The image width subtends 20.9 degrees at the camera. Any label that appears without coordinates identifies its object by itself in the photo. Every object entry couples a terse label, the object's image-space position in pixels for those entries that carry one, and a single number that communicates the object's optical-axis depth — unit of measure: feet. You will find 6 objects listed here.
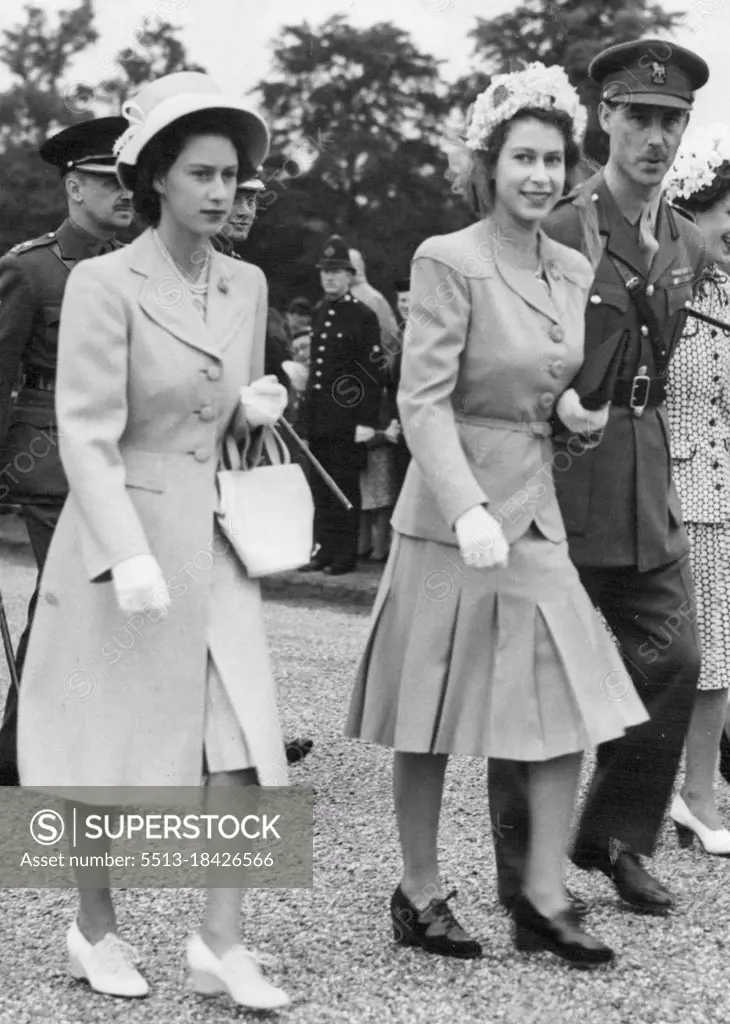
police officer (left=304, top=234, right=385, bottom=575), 39.75
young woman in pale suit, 13.65
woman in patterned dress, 17.54
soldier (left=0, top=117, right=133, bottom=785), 17.83
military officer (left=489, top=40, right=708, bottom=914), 15.17
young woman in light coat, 12.66
